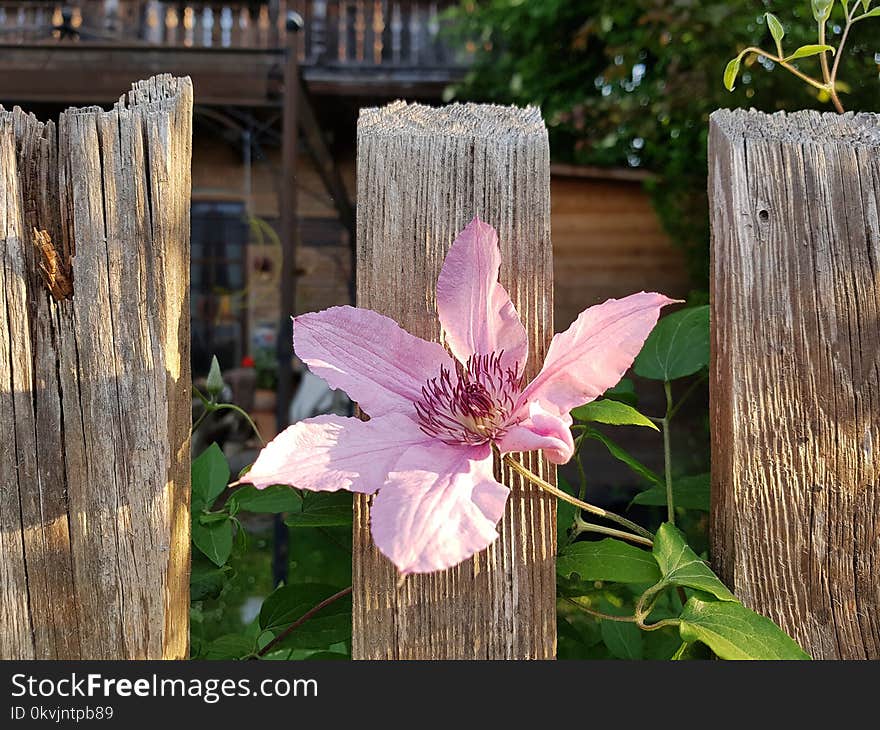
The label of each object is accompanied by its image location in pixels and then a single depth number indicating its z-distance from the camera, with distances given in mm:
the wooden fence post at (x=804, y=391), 604
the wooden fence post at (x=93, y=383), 571
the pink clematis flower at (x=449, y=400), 476
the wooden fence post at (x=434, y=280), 562
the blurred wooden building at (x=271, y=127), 4781
